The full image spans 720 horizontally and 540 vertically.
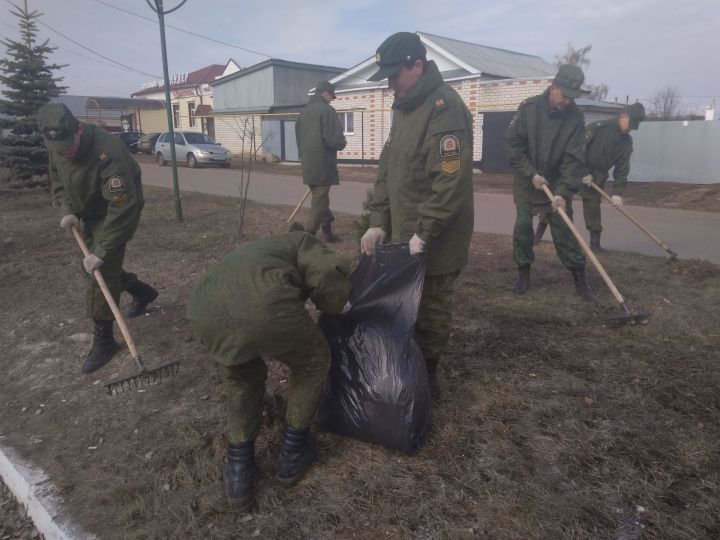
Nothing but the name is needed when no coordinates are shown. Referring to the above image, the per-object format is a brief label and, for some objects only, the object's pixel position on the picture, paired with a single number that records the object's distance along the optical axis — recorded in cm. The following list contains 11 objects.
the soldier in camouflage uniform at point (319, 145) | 624
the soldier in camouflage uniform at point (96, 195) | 325
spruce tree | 1059
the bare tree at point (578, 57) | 3600
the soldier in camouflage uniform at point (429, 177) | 253
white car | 1934
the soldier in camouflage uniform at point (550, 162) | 427
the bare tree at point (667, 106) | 4784
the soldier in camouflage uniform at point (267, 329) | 197
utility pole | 714
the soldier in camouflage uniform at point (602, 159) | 615
